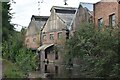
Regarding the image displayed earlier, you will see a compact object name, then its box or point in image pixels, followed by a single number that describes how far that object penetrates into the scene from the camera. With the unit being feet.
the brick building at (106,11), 64.28
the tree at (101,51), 40.37
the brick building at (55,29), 99.38
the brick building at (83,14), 80.33
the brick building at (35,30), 127.56
